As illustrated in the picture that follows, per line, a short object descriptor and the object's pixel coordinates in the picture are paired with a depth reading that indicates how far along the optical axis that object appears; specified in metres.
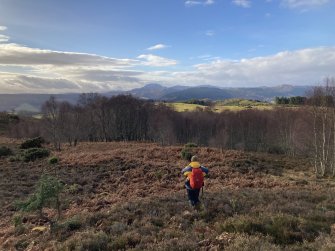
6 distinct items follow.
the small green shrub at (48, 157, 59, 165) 29.36
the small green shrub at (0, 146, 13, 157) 35.59
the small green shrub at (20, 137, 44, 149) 42.08
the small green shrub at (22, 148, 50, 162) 32.16
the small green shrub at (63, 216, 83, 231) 10.52
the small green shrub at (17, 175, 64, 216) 10.71
